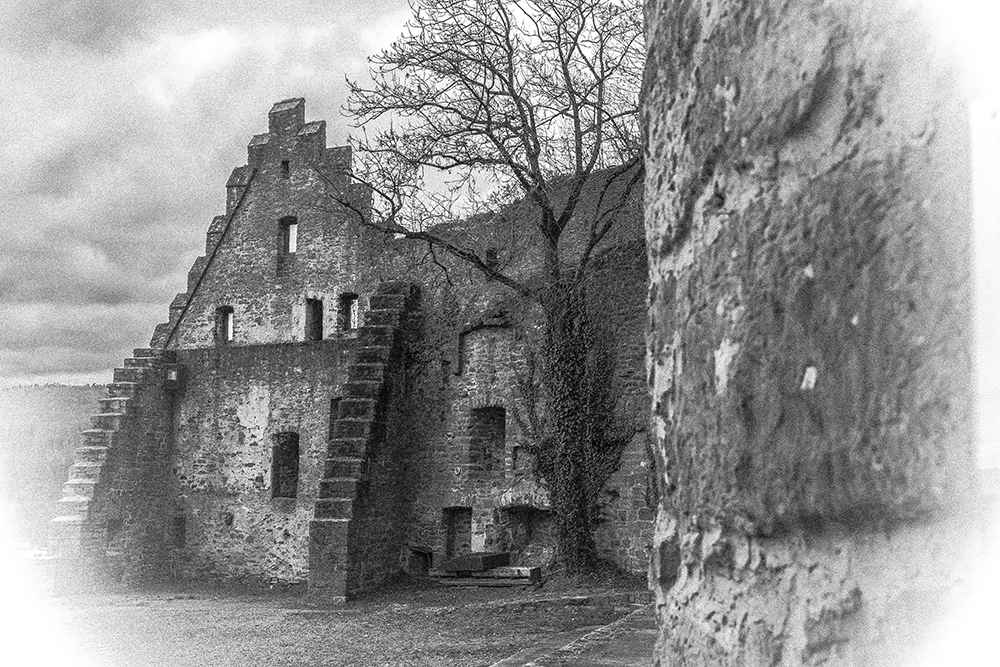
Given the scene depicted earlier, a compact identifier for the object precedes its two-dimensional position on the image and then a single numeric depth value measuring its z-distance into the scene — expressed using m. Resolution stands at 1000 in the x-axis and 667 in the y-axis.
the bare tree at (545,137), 15.37
